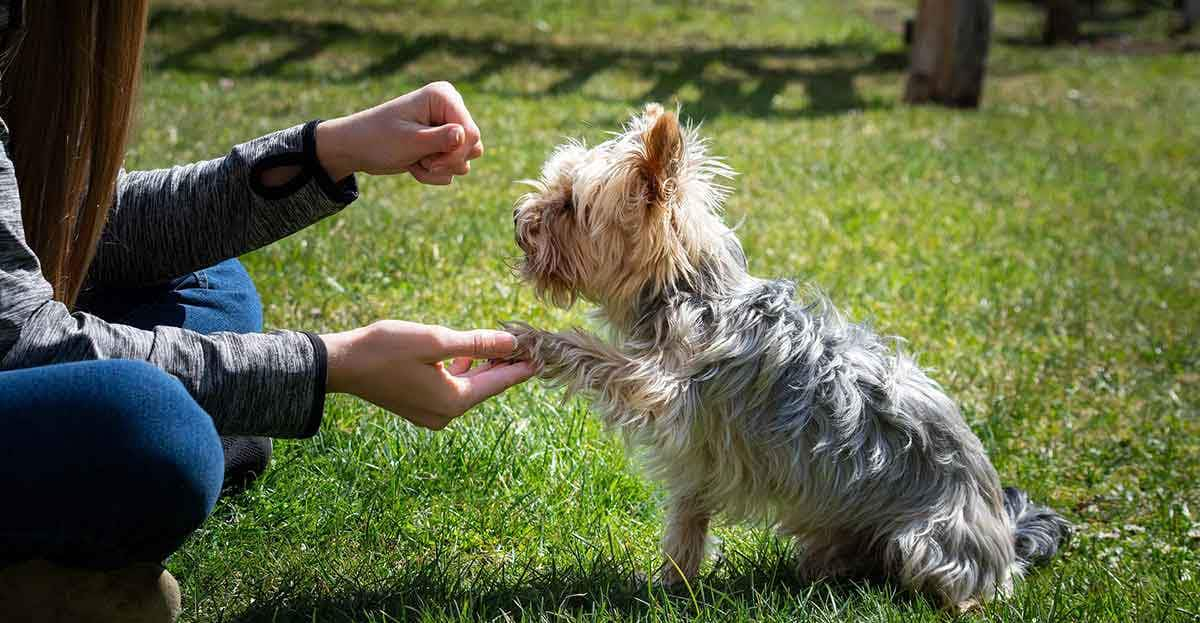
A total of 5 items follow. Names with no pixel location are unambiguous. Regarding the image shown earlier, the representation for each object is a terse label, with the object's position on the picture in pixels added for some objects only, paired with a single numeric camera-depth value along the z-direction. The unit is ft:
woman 6.40
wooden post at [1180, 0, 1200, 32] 62.18
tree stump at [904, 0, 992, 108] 37.93
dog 9.48
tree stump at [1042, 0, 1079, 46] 58.85
